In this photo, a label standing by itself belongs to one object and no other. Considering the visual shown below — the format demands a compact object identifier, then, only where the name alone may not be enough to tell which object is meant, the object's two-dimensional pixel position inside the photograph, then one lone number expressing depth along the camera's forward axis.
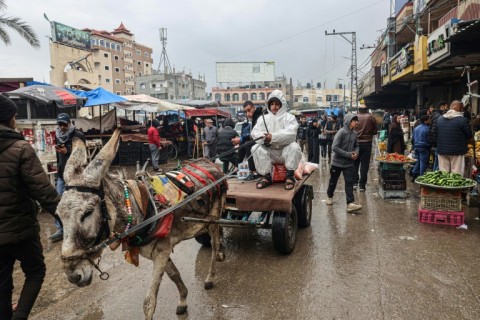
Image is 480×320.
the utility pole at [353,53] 36.59
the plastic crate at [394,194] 7.74
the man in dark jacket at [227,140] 9.23
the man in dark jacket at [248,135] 6.17
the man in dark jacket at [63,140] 5.69
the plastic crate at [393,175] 7.65
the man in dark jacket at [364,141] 8.30
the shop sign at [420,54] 11.31
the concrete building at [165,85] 64.25
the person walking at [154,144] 12.56
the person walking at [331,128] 13.30
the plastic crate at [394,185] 7.68
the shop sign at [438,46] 8.65
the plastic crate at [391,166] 7.57
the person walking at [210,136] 12.59
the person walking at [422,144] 8.68
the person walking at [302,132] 15.40
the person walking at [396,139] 10.01
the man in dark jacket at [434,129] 7.39
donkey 2.22
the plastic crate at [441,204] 5.76
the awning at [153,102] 15.16
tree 12.67
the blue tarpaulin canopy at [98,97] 12.19
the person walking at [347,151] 6.77
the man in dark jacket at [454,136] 6.62
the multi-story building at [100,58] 50.53
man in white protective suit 5.02
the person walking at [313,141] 13.12
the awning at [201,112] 16.45
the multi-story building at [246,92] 90.19
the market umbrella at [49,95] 9.32
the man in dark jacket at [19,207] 2.67
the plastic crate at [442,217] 5.74
